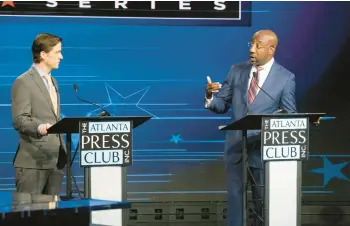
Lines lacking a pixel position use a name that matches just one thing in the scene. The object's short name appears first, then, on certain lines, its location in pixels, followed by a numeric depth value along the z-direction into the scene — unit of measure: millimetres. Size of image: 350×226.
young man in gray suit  10141
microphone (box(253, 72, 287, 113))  10367
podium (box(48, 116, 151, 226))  9648
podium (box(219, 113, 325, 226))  9961
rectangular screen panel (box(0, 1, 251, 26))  13656
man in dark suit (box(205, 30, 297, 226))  11133
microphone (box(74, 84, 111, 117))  9872
